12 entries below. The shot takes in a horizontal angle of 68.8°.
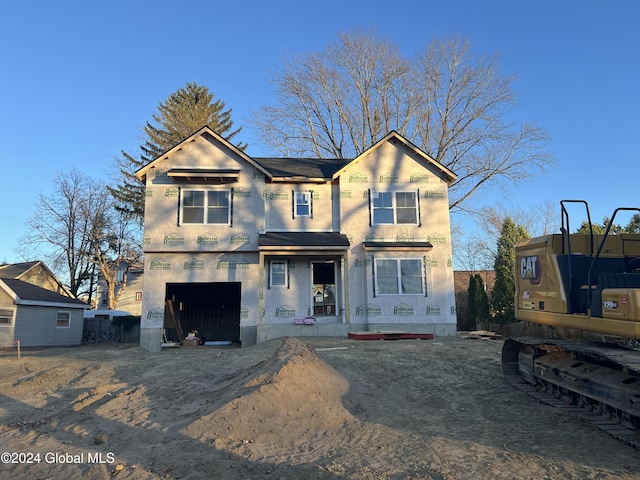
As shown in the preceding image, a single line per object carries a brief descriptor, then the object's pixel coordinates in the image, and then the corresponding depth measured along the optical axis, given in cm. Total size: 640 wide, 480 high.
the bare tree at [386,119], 3241
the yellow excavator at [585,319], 614
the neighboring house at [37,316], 2591
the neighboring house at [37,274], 3656
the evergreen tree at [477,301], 2708
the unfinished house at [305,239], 1836
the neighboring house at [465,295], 2935
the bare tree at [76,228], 3838
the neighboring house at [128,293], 4006
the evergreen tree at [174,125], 4081
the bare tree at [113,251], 3769
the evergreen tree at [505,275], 2520
